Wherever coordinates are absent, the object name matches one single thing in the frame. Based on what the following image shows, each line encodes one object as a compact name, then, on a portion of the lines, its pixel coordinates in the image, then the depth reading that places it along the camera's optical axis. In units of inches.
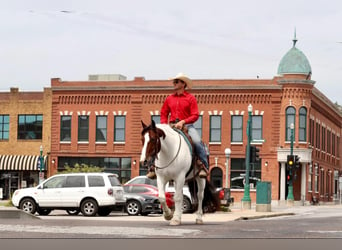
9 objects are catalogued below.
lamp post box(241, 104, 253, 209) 1718.9
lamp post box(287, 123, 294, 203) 2426.9
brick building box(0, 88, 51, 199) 2866.6
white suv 1203.2
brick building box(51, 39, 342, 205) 2696.9
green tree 2049.1
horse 642.2
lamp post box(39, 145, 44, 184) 2561.3
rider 691.4
